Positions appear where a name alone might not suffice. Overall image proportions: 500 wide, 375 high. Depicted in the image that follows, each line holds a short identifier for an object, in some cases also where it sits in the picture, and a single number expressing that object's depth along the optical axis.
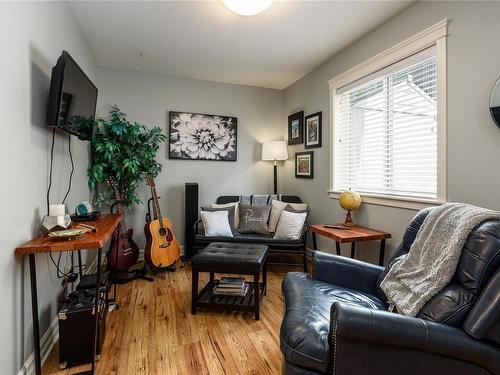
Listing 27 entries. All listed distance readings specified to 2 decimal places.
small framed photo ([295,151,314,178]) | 3.65
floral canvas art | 3.79
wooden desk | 1.39
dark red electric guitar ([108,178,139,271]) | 2.96
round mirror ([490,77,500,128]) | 1.65
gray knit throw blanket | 1.27
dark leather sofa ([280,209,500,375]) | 1.04
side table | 2.34
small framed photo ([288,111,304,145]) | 3.86
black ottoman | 2.12
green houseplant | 3.01
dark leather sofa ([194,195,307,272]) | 3.09
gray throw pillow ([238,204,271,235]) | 3.38
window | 2.14
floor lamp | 3.98
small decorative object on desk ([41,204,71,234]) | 1.64
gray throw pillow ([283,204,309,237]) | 3.20
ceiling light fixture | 1.98
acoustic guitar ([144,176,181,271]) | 3.01
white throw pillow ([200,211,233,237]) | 3.21
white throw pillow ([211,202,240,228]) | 3.49
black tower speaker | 3.57
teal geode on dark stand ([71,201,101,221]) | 2.09
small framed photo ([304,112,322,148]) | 3.49
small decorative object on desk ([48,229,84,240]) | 1.47
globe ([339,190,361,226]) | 2.71
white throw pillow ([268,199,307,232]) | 3.42
